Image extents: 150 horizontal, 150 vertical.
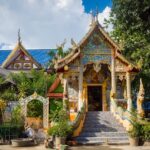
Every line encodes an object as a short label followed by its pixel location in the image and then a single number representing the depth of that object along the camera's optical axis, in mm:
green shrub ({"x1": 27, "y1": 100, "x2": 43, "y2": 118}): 18238
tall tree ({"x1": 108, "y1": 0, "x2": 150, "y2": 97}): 18844
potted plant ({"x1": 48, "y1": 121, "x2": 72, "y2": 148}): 12800
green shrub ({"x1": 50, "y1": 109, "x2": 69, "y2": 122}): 13677
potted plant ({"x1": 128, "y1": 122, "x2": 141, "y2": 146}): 13140
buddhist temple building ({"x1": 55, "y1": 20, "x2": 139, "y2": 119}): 16719
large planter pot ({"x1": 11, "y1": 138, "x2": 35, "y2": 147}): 13123
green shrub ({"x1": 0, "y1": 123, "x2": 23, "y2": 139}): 14149
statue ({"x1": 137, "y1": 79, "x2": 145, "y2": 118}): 14467
